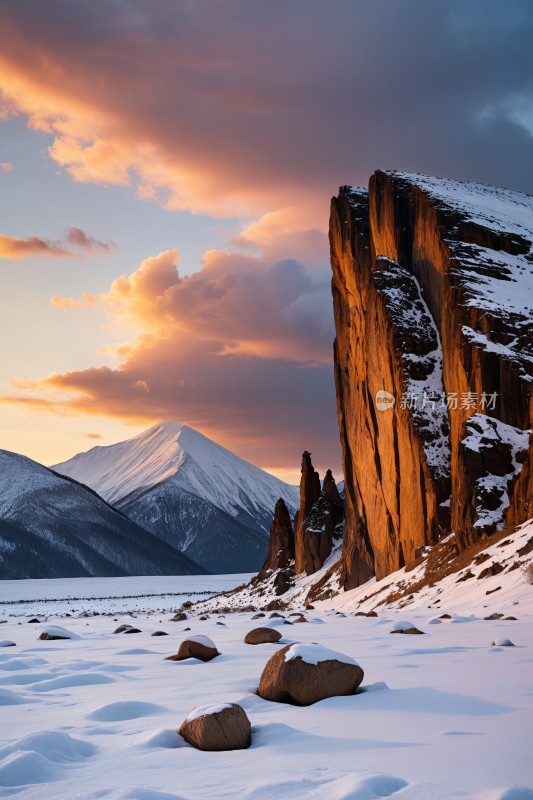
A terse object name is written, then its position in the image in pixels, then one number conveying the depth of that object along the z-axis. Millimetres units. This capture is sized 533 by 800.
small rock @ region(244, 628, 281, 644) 15117
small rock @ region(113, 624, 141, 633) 20562
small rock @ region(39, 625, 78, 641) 18014
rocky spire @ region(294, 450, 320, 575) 88300
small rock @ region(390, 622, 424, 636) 16000
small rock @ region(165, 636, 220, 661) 12508
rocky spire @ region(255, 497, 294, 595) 92375
